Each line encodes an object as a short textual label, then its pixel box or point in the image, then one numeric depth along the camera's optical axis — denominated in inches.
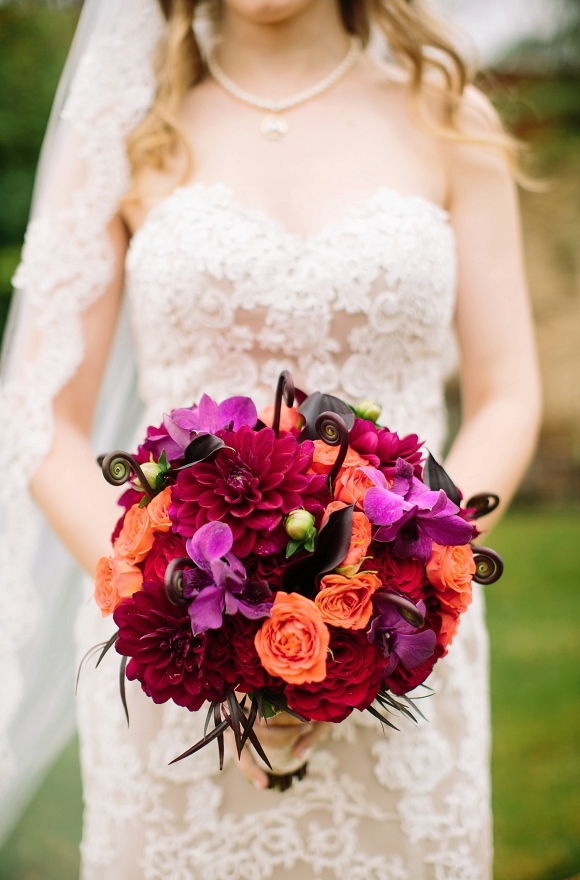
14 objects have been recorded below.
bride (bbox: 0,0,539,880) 72.6
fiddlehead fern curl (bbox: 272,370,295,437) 54.1
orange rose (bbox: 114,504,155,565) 51.8
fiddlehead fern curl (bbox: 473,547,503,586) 55.1
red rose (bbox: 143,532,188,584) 49.7
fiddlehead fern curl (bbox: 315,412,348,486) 50.3
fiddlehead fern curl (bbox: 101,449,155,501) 52.0
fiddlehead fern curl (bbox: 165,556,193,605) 45.5
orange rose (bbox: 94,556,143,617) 52.1
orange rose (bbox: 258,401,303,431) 56.9
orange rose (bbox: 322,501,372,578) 48.0
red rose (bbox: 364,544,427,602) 49.3
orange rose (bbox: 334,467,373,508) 49.9
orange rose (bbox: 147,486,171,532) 50.8
